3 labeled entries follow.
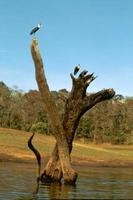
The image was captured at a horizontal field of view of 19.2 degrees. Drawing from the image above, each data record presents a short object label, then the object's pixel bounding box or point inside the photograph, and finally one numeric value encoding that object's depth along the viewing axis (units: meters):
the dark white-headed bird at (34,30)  23.62
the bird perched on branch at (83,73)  24.94
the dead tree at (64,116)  24.48
